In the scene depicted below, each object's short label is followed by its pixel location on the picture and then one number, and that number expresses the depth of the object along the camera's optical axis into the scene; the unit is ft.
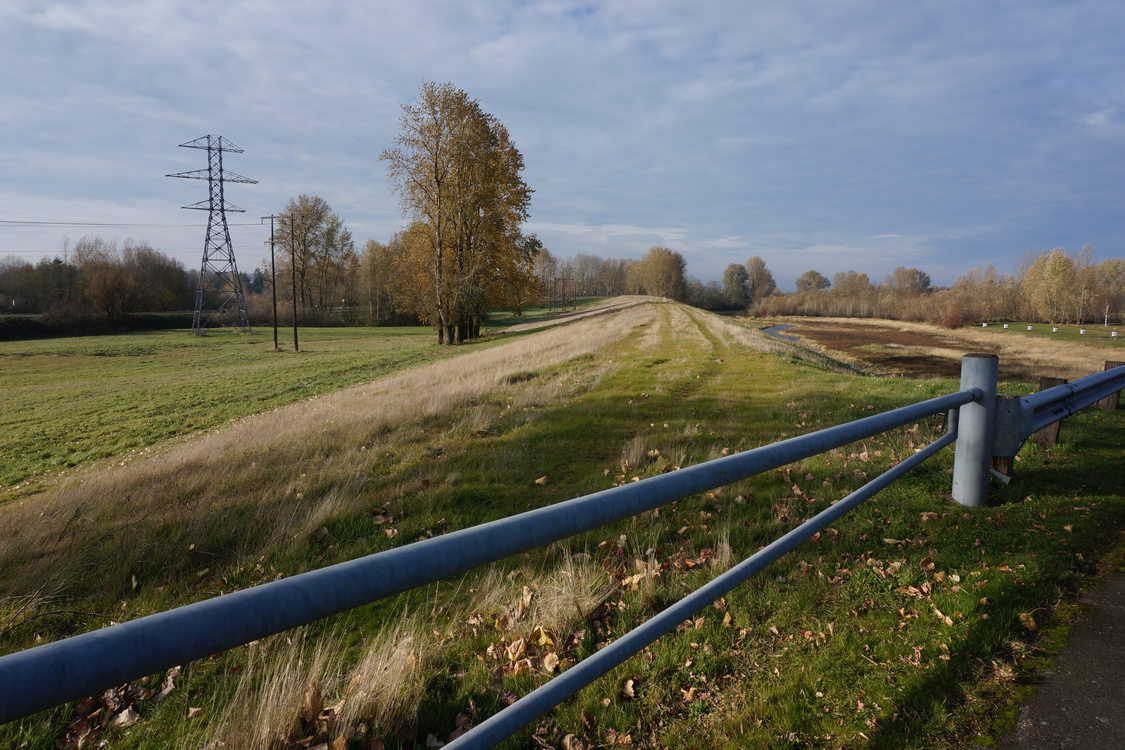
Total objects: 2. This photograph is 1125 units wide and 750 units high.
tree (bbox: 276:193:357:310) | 229.04
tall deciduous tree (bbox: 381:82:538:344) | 107.04
